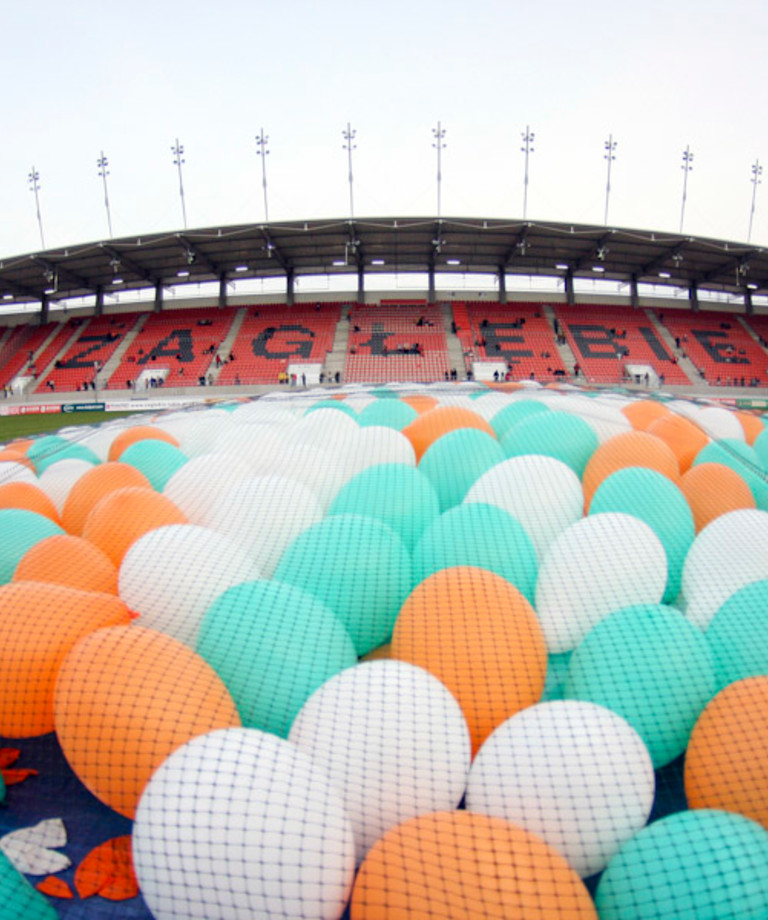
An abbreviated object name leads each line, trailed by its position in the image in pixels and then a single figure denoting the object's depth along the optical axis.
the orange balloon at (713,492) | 2.63
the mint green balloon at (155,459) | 3.16
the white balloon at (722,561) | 2.03
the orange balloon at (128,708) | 1.38
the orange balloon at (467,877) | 1.03
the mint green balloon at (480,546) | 2.16
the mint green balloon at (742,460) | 2.83
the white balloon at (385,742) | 1.31
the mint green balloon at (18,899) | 1.12
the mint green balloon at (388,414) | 3.89
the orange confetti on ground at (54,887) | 1.35
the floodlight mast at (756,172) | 22.59
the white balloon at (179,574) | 1.95
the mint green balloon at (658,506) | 2.35
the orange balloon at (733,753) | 1.29
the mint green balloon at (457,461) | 2.97
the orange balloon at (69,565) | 2.09
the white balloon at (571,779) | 1.23
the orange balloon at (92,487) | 2.77
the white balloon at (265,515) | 2.44
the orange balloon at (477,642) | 1.62
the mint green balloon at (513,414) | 3.78
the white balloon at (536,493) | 2.54
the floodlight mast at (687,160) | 21.56
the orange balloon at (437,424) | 3.49
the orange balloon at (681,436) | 3.29
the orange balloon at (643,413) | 3.79
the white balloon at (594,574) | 1.95
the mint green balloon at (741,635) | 1.68
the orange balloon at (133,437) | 3.63
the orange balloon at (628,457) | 2.89
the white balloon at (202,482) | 2.76
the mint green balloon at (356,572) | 2.03
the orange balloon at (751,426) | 3.92
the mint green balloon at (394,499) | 2.55
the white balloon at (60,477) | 3.05
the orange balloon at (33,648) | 1.62
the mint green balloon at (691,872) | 1.04
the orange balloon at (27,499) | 2.73
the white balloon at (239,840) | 1.11
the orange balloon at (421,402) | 4.34
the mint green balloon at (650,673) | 1.54
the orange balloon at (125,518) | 2.38
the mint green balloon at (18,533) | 2.26
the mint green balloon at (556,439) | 3.23
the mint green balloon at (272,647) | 1.63
